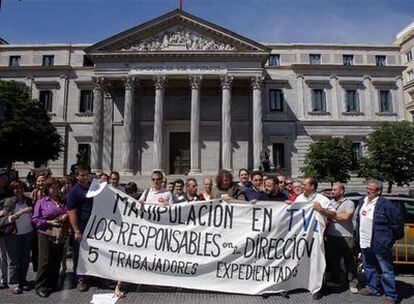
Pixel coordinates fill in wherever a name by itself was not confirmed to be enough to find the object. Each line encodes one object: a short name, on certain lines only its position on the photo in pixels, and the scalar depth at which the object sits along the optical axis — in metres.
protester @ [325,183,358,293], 7.32
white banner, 6.88
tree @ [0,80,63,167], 30.60
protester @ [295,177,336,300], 6.87
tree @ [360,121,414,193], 30.00
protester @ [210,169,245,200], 7.49
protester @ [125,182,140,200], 10.07
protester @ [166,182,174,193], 9.75
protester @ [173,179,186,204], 8.43
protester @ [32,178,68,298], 6.88
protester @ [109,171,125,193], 8.78
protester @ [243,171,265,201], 7.80
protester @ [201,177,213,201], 8.04
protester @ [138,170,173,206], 7.28
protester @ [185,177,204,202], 8.00
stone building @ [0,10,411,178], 34.56
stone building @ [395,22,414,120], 51.09
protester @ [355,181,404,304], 6.59
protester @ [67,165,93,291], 6.91
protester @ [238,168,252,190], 8.39
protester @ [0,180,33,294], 7.03
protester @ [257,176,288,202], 7.59
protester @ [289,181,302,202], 7.91
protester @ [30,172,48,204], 7.71
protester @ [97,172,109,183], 9.39
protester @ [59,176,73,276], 7.83
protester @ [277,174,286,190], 9.48
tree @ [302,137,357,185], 30.55
